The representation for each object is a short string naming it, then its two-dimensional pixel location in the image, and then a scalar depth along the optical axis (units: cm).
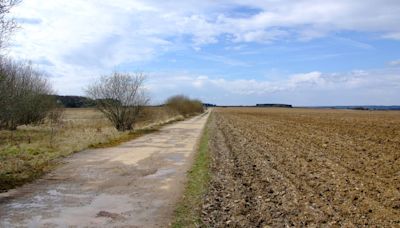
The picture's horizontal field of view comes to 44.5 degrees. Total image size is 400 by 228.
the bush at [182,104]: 8564
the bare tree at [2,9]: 1416
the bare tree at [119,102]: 3941
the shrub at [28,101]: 3512
